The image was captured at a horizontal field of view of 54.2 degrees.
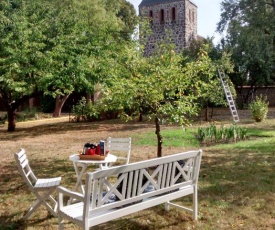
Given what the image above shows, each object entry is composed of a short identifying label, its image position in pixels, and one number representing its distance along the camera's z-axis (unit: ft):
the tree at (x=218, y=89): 44.00
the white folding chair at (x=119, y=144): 16.46
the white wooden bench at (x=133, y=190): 8.50
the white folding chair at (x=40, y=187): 10.64
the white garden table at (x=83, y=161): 12.80
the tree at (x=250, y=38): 54.36
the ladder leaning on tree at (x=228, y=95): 44.97
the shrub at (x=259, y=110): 41.56
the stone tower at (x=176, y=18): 101.78
